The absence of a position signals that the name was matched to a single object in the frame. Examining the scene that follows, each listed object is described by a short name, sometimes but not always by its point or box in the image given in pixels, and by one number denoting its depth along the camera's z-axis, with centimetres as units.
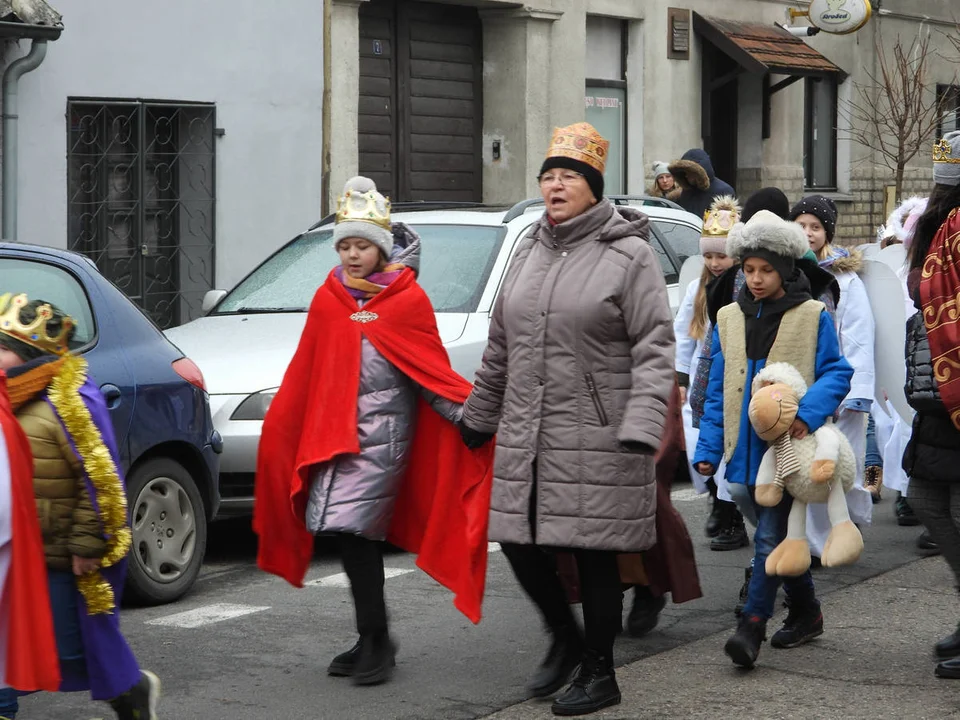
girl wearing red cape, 906
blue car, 1058
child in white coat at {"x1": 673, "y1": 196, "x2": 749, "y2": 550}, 1190
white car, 1251
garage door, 2716
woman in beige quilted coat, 814
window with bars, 2200
